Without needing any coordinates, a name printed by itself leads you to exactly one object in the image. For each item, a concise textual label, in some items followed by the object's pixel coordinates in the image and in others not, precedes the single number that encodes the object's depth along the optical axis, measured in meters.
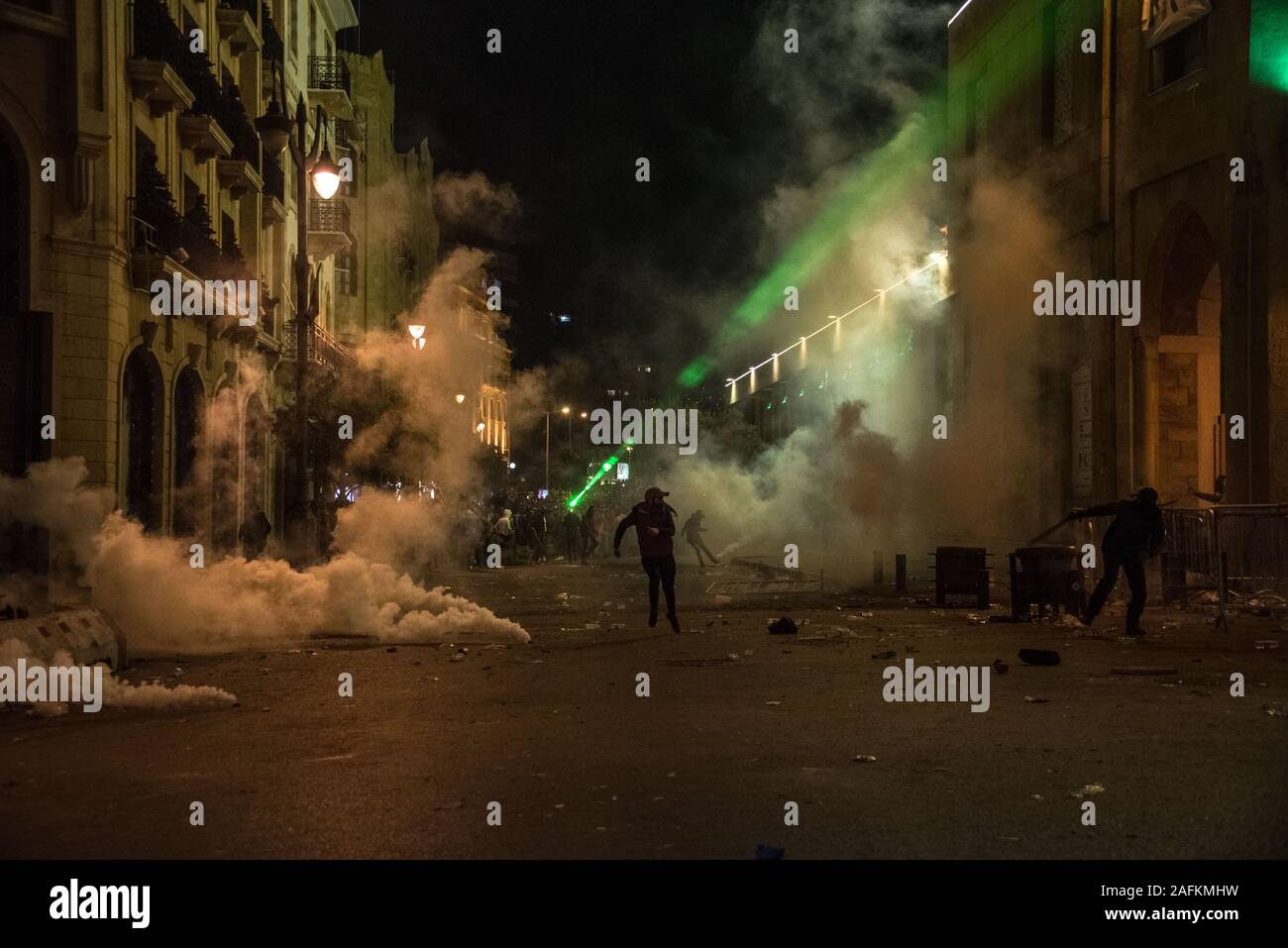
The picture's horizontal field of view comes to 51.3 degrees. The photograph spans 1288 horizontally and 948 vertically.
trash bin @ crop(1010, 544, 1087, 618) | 15.45
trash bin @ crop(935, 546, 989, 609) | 17.48
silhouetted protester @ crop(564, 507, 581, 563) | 35.66
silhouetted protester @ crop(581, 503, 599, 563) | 35.56
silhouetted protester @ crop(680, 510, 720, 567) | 29.89
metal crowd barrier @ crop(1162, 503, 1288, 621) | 15.66
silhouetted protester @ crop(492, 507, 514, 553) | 33.03
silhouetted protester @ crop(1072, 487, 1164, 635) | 14.17
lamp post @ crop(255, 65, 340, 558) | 17.92
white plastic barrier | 9.99
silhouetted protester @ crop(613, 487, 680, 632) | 14.92
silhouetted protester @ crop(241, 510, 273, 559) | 23.95
